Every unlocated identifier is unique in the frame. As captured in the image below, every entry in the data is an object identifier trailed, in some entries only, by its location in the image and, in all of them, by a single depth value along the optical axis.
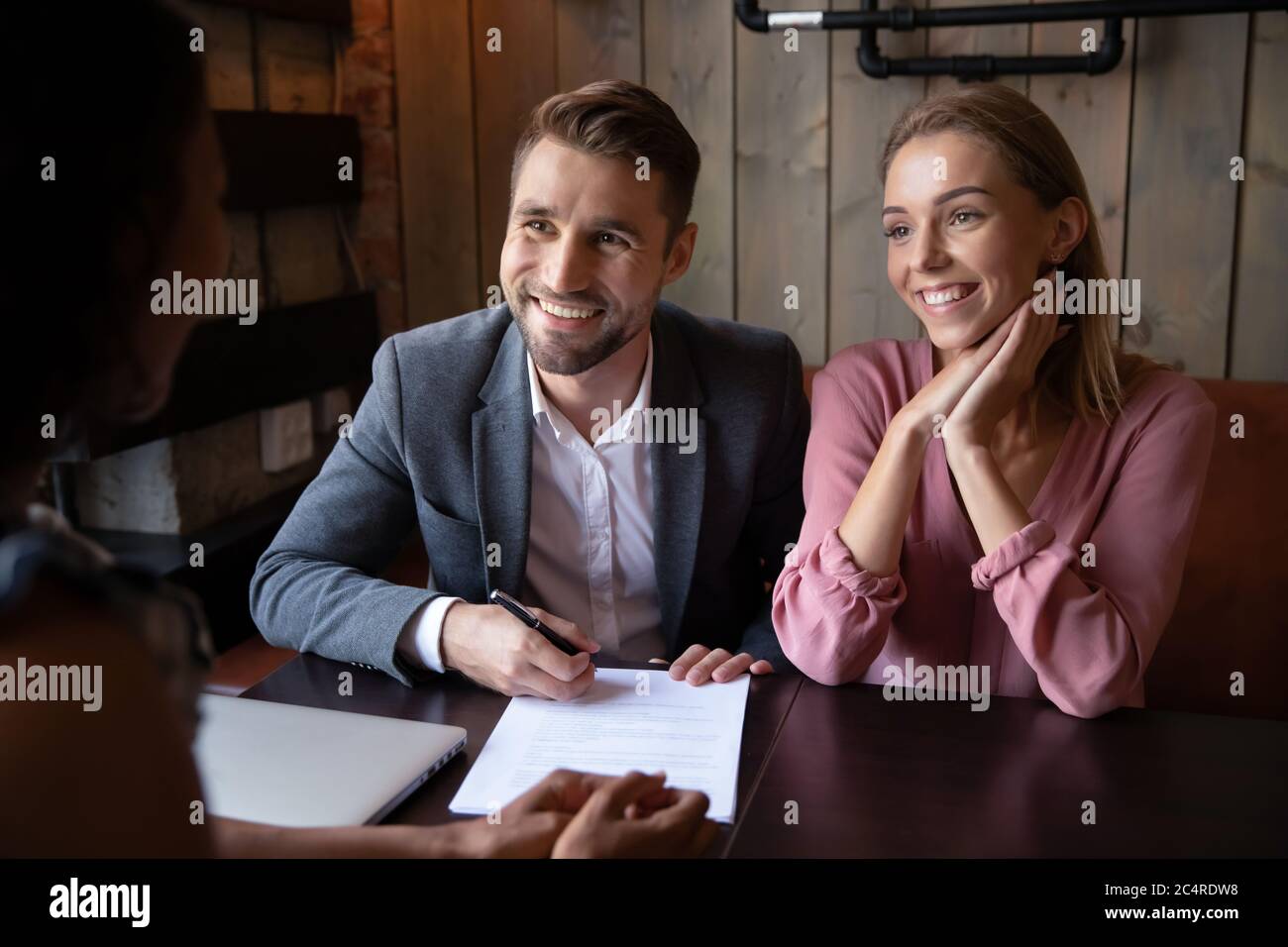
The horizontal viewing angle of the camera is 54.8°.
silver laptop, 1.00
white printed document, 1.04
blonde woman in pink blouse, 1.31
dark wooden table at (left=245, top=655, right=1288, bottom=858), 0.96
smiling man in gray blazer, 1.53
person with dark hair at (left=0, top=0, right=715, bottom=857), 0.48
